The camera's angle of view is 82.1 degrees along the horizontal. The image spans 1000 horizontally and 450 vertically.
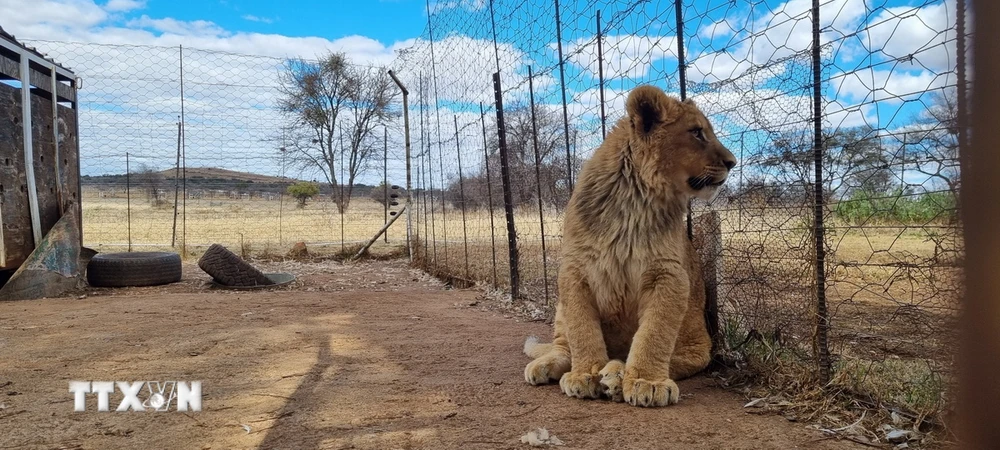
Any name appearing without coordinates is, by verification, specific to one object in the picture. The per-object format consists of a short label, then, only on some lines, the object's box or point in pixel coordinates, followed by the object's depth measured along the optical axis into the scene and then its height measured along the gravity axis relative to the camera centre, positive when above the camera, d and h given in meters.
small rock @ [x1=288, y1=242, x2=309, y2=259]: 13.80 -0.53
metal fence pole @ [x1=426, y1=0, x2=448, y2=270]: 10.41 +1.79
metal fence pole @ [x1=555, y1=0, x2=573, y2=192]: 5.71 +1.39
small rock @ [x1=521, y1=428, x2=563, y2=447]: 2.63 -0.99
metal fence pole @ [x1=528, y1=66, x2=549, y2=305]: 6.31 +0.66
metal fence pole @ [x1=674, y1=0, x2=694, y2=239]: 3.96 +1.14
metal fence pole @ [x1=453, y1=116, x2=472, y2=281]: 9.26 +0.68
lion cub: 3.31 -0.24
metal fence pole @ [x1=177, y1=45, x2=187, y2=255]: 13.50 +1.90
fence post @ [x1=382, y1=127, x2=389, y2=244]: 14.97 +1.71
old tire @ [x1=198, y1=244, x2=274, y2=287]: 9.34 -0.61
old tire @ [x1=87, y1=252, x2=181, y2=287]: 9.05 -0.58
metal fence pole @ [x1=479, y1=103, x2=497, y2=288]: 7.93 +0.61
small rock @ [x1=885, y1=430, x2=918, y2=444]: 2.59 -1.00
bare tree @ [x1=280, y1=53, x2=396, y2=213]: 18.64 +4.72
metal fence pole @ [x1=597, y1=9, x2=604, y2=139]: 5.01 +1.36
